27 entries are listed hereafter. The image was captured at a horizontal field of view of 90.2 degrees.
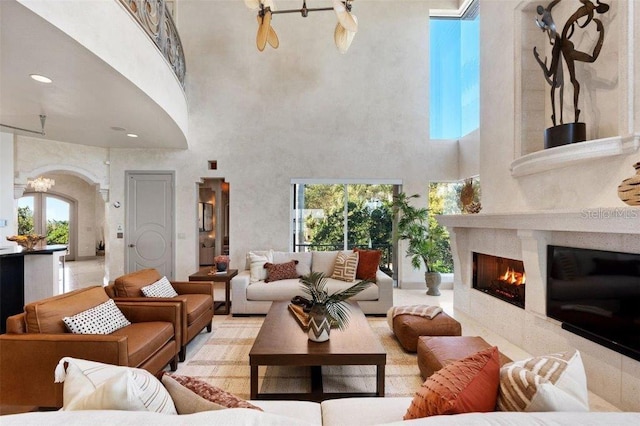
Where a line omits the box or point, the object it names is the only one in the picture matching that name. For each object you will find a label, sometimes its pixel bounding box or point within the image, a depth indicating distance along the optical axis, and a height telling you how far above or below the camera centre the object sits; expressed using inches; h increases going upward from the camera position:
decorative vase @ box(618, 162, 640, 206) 81.7 +6.0
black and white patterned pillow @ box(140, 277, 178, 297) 132.0 -32.7
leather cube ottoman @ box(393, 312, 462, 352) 127.3 -46.5
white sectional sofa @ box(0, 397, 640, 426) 33.4 -22.3
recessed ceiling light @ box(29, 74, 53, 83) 122.8 +53.4
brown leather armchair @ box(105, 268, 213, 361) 123.3 -37.0
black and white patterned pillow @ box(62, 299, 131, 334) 93.4 -33.4
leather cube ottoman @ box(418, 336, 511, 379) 94.1 -42.5
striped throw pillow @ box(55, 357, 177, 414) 39.5 -23.5
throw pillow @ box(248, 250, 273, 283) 189.6 -32.2
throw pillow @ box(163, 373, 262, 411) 45.4 -26.5
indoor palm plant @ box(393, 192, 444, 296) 230.1 -17.8
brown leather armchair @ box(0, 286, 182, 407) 84.2 -37.0
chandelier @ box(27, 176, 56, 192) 314.9 +29.5
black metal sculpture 107.4 +56.9
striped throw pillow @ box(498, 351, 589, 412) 42.0 -24.4
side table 178.4 -36.0
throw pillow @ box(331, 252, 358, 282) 188.1 -32.5
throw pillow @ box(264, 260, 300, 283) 188.1 -34.7
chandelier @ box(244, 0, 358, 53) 126.1 +82.4
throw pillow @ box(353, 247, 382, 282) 189.9 -30.6
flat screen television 88.6 -25.8
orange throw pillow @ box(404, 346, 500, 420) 44.9 -26.0
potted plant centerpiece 101.3 -30.9
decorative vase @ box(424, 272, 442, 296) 228.5 -50.2
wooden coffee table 92.7 -41.3
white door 250.4 -6.1
